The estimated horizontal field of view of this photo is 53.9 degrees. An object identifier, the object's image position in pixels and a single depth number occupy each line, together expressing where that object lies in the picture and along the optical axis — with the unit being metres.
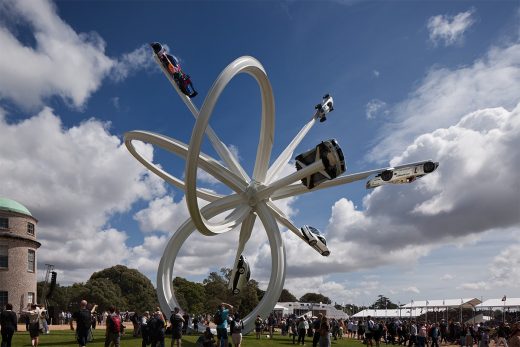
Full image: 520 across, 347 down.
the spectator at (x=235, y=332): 17.33
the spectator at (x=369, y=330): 25.98
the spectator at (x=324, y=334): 14.56
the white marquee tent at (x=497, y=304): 50.19
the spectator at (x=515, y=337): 10.23
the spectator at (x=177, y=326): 17.11
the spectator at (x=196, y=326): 27.97
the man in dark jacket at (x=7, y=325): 14.98
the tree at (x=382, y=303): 139.86
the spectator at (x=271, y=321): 31.71
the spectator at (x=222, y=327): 16.31
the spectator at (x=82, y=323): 14.39
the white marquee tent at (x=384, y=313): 60.59
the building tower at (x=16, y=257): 48.91
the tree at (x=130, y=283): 88.25
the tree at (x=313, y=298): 135.27
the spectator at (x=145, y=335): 16.44
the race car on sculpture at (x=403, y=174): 23.68
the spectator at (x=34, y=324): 18.38
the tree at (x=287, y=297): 120.04
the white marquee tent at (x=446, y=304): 50.53
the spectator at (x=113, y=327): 15.70
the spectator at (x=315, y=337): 21.09
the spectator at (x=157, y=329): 15.80
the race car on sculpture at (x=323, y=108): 34.94
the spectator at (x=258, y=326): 26.27
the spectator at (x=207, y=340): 16.17
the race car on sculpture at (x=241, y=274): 29.62
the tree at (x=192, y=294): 90.81
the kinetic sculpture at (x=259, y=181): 23.05
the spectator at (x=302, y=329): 25.30
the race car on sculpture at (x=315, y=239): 26.86
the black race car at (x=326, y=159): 21.55
